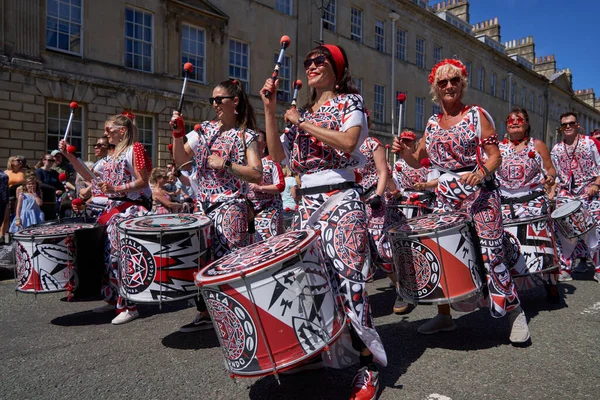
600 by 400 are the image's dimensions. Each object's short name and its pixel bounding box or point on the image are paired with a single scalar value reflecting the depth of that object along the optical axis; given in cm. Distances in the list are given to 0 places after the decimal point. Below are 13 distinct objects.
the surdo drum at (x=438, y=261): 321
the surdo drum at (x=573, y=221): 561
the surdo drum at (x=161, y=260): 345
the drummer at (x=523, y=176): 491
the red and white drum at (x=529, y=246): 446
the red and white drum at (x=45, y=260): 417
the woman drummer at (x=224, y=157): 380
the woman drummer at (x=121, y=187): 453
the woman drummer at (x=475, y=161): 358
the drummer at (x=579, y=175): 650
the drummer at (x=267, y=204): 500
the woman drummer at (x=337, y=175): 269
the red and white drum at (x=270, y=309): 224
